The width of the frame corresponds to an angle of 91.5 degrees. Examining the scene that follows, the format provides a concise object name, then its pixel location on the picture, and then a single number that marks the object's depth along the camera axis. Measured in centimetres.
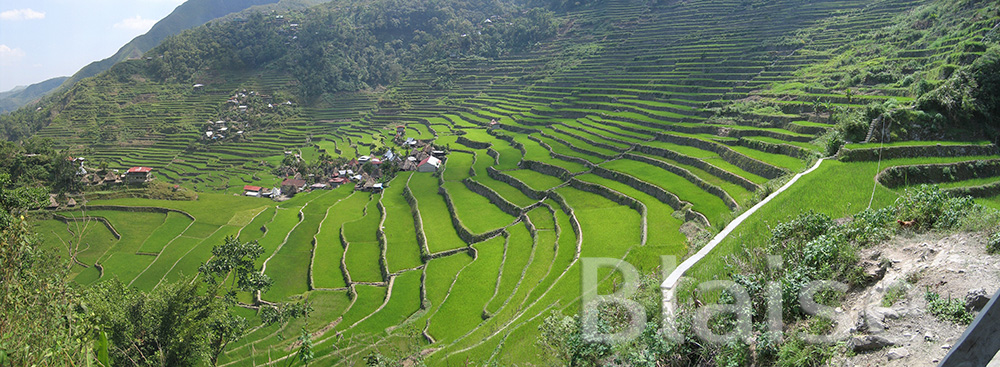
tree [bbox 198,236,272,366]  1403
